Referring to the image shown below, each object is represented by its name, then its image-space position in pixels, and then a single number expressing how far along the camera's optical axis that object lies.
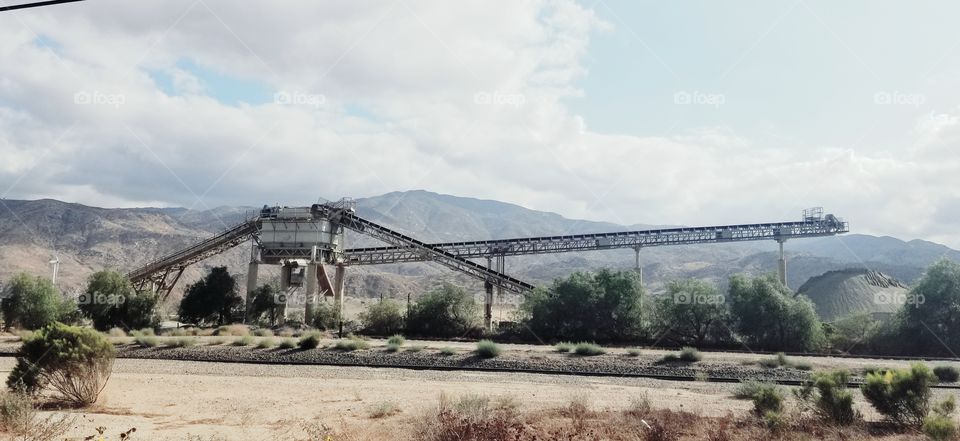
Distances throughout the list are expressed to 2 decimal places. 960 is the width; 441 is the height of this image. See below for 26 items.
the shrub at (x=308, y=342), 32.50
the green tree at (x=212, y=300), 46.78
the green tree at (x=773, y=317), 34.66
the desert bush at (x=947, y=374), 23.50
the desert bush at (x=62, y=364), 16.95
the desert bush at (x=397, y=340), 33.33
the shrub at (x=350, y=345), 32.09
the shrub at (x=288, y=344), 32.59
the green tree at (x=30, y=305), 41.81
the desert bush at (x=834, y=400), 14.59
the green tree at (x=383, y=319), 42.69
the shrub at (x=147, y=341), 33.16
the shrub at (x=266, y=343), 32.61
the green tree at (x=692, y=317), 37.06
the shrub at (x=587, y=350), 30.34
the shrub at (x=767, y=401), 15.54
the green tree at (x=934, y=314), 33.44
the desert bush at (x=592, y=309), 38.44
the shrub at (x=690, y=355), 28.28
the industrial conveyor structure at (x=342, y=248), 46.19
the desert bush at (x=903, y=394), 14.52
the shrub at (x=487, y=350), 29.27
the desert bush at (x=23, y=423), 11.98
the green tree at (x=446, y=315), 41.88
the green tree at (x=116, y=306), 43.09
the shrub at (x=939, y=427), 11.79
